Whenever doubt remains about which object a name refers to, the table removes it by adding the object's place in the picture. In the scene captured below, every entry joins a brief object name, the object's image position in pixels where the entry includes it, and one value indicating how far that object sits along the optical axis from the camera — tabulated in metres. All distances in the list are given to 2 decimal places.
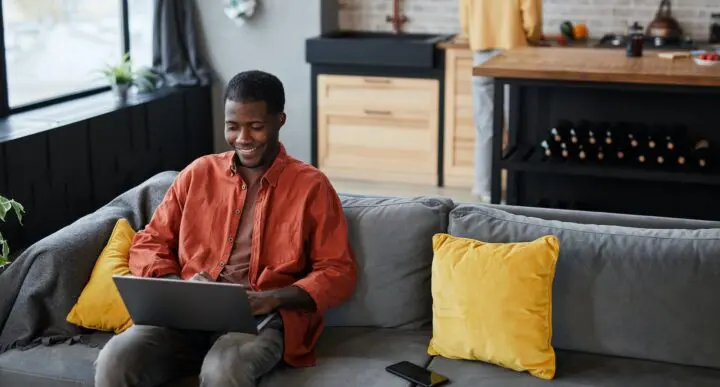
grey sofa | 2.68
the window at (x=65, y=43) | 5.36
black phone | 2.61
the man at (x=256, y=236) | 2.74
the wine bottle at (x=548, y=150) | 4.61
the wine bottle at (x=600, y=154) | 4.55
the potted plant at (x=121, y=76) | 5.80
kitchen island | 4.36
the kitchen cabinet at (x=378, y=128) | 6.29
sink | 6.13
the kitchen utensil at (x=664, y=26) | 6.06
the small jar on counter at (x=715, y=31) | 6.07
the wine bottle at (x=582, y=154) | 4.55
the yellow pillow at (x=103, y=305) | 2.94
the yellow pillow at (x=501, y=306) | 2.65
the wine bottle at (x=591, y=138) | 4.56
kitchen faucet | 6.78
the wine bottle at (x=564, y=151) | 4.59
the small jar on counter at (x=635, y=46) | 4.77
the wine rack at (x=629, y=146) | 4.48
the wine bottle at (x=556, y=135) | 4.61
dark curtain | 6.46
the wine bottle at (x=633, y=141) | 4.52
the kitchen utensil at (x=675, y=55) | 4.76
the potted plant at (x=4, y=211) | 3.05
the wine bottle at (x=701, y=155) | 4.42
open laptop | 2.55
